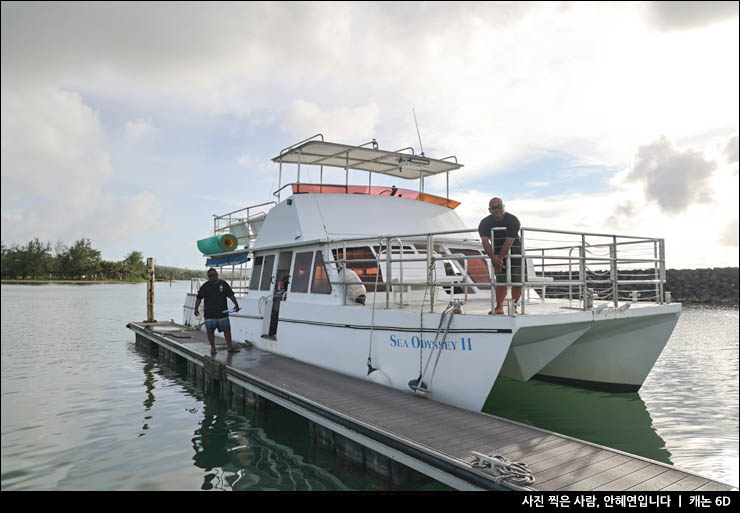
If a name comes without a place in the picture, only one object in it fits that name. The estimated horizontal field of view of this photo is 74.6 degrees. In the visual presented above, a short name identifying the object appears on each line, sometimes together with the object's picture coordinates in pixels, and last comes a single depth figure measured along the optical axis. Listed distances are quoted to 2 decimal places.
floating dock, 4.46
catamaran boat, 6.64
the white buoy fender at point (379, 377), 7.72
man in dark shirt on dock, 10.91
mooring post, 20.37
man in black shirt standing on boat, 6.63
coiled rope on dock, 4.36
